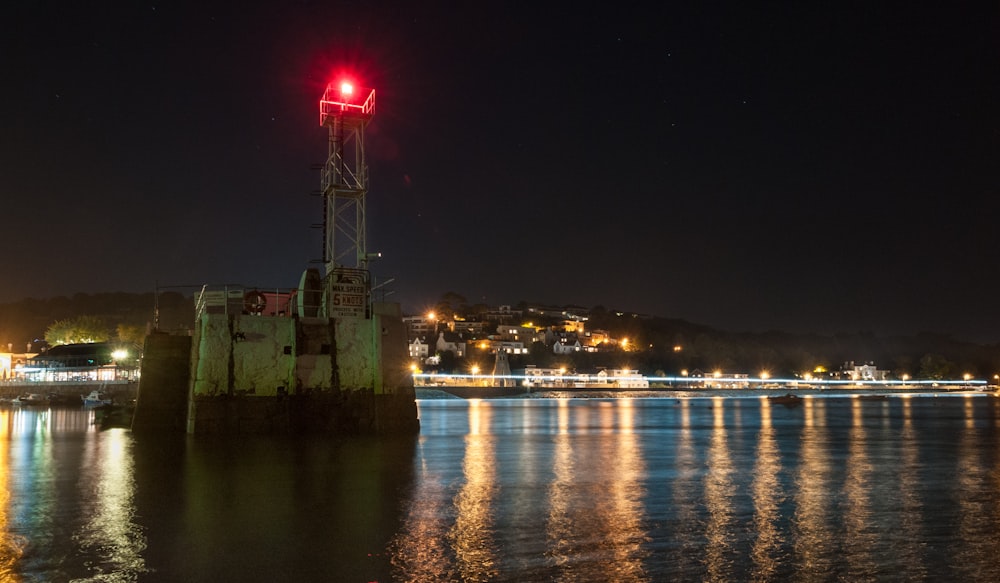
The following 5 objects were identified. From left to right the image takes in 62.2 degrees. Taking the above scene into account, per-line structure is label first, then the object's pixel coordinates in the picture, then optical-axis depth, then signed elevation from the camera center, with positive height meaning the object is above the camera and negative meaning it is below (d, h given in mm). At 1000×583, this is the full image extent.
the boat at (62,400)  80262 -2868
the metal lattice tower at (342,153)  33250 +8634
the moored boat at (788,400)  103331 -4811
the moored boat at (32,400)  79031 -2848
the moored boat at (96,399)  71625 -2620
